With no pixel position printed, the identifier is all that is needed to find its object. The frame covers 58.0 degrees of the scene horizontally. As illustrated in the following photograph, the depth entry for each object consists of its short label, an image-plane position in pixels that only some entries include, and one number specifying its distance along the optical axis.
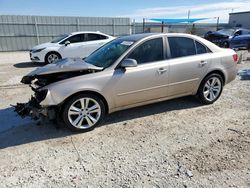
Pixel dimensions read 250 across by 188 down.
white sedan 10.12
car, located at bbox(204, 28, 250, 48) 14.05
